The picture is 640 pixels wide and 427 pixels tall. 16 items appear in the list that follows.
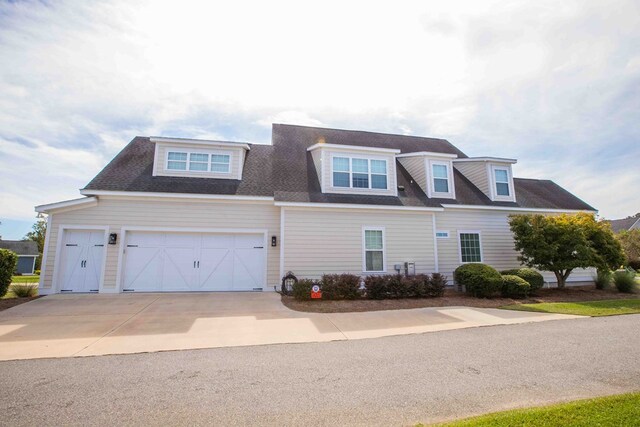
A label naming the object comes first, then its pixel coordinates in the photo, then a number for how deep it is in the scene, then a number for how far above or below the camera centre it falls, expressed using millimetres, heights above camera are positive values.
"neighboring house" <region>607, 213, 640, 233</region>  39156 +4516
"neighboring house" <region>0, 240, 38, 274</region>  42212 +533
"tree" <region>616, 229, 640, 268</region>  27406 +1297
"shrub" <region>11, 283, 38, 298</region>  10719 -1148
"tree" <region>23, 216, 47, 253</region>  39469 +3498
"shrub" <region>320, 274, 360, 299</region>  10688 -995
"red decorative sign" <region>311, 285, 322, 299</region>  10414 -1153
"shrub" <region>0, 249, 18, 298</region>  10172 -303
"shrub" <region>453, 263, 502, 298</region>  11344 -851
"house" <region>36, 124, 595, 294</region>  11891 +1662
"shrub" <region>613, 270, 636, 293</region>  13461 -1094
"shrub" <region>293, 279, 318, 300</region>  10320 -1076
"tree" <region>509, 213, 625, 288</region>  12680 +624
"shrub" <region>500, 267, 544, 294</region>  12422 -801
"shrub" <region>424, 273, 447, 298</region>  11406 -1061
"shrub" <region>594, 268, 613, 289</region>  13883 -1029
